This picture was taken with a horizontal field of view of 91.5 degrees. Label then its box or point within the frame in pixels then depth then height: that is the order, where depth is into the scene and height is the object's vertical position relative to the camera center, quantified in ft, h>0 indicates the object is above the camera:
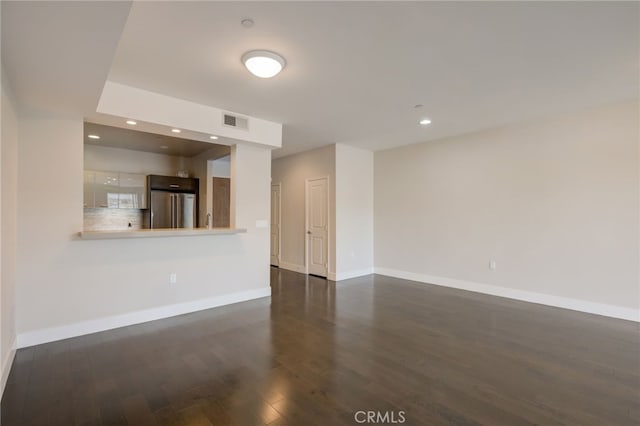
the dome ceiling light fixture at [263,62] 8.52 +4.24
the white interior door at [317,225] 20.54 -0.79
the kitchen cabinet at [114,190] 18.66 +1.46
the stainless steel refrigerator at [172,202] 20.42 +0.78
